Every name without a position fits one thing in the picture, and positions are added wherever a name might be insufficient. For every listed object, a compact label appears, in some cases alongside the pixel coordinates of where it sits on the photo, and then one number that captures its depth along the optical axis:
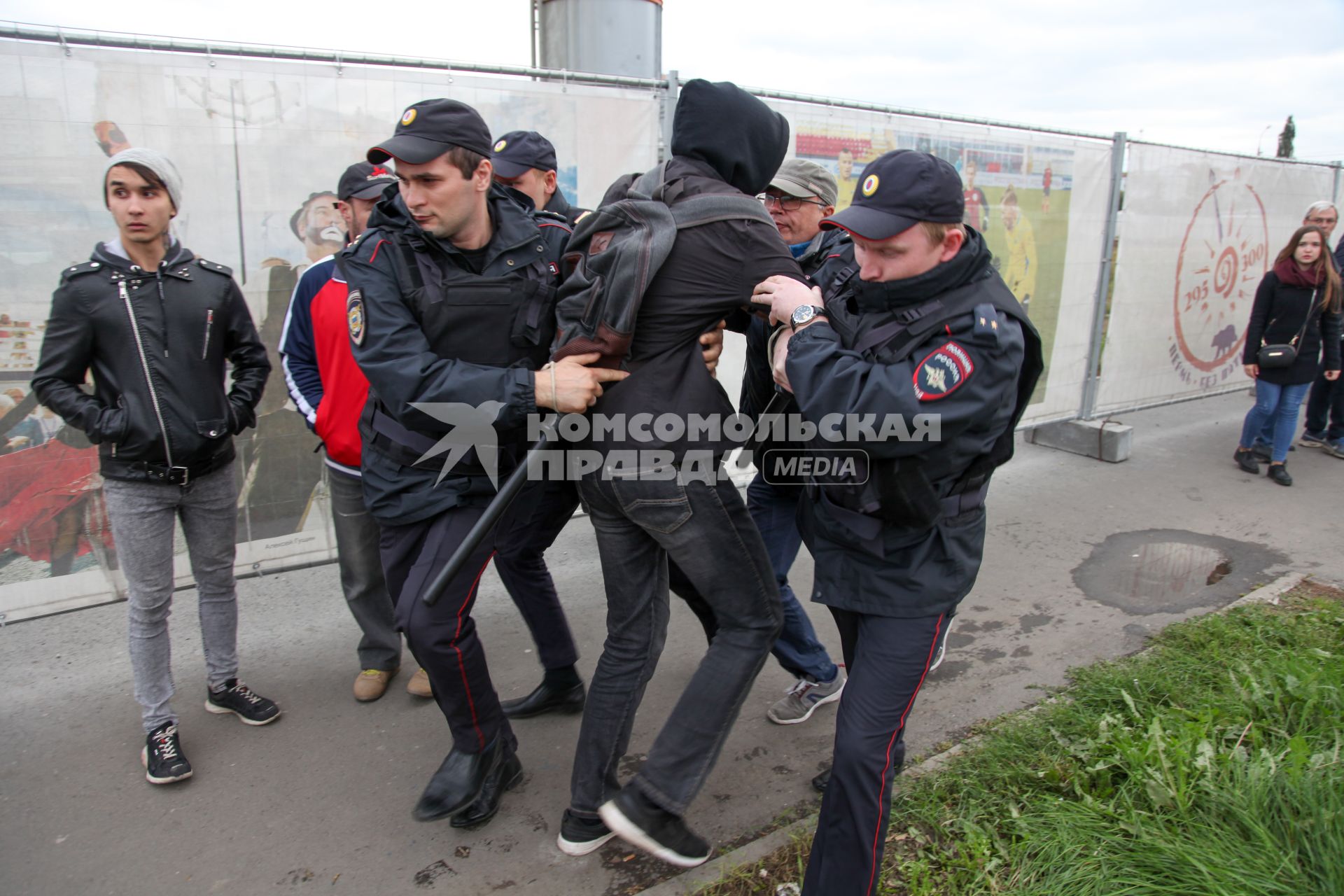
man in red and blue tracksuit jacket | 3.17
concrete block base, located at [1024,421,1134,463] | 6.78
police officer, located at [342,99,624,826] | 2.45
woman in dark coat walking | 6.16
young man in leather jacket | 2.76
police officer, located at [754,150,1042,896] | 2.06
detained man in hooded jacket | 2.29
